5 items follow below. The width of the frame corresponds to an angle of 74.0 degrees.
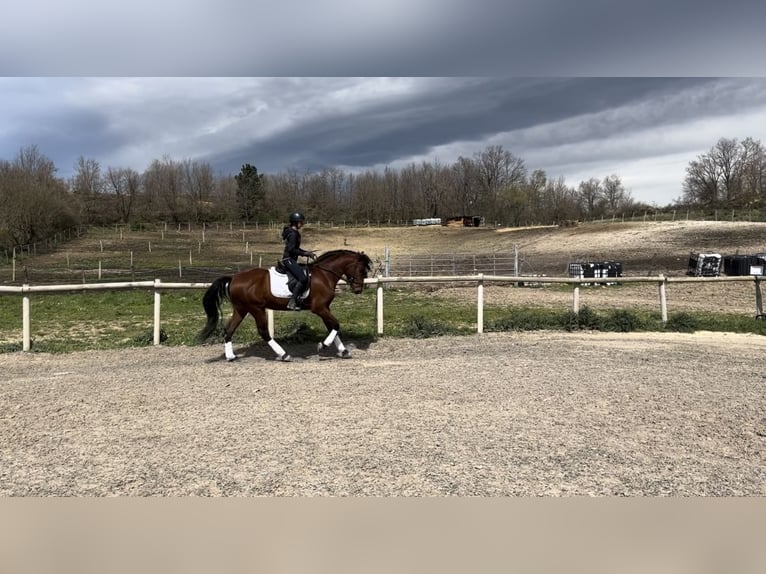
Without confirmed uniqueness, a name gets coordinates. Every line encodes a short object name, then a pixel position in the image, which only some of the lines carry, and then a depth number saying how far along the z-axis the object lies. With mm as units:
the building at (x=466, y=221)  67875
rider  6723
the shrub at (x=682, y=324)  8492
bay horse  6777
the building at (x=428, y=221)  72669
